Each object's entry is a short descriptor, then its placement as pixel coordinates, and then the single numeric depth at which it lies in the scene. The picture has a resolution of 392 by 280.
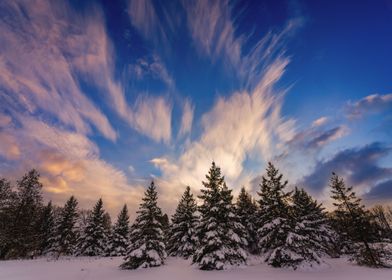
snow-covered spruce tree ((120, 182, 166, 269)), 21.32
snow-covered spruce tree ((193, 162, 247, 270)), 19.27
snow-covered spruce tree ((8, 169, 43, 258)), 30.67
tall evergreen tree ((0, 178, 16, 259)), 29.10
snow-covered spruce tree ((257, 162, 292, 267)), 19.34
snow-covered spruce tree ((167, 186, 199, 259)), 31.58
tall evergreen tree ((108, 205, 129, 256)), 41.18
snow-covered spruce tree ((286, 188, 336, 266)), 18.94
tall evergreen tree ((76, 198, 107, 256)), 40.59
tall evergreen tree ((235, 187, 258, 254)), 36.10
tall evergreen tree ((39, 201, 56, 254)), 41.31
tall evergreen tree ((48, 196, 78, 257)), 40.00
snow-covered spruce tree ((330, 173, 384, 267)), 20.88
